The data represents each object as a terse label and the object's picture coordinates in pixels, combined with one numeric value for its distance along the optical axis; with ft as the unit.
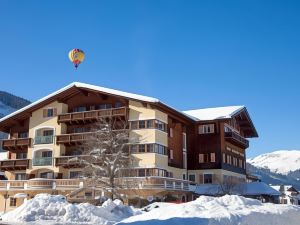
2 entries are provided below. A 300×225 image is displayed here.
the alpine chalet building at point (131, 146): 150.71
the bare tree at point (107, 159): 130.31
